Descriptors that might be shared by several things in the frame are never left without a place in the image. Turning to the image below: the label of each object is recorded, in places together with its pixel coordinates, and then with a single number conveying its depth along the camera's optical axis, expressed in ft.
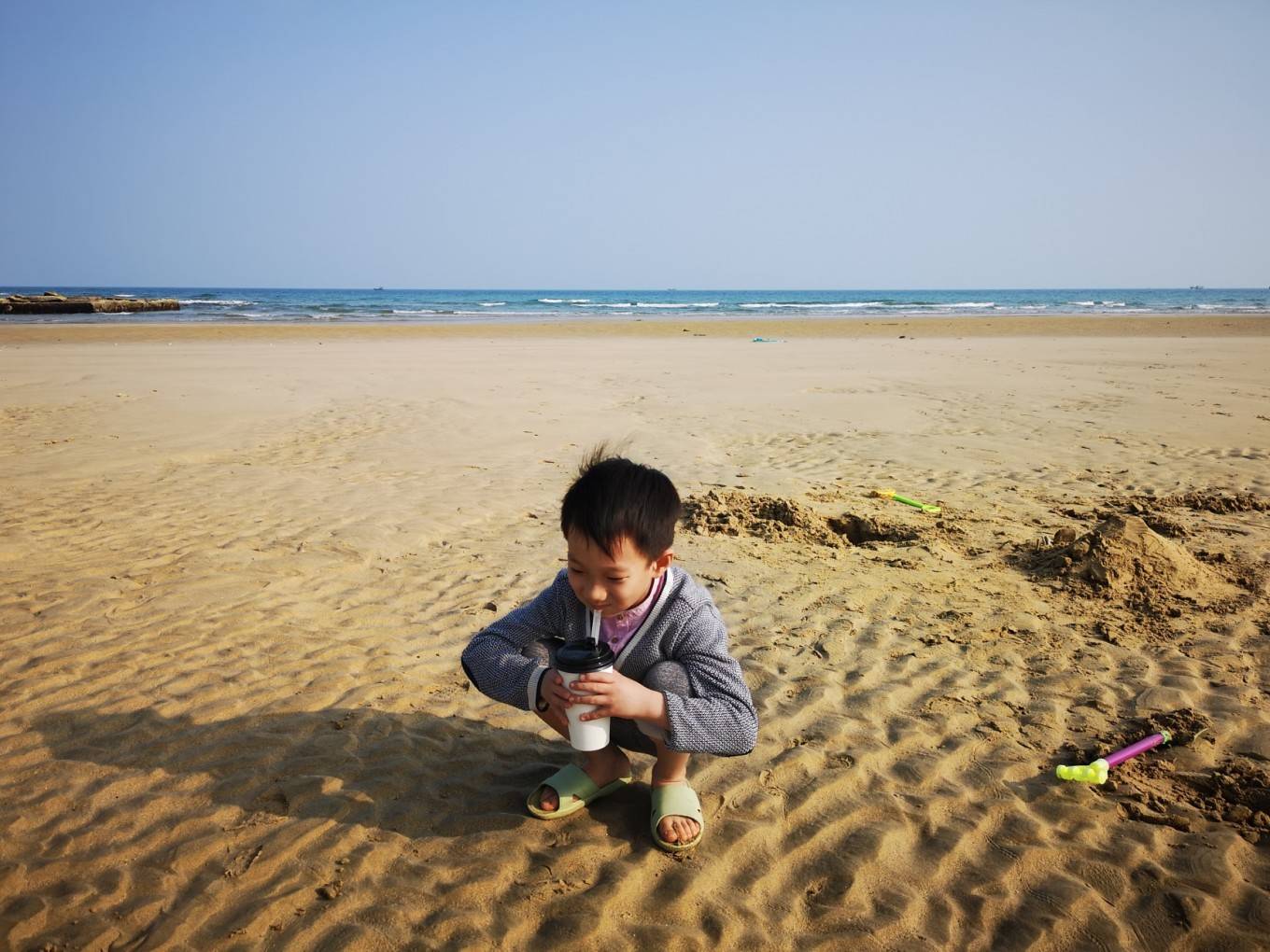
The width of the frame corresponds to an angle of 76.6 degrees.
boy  7.23
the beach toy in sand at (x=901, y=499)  19.27
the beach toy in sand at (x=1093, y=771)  8.88
